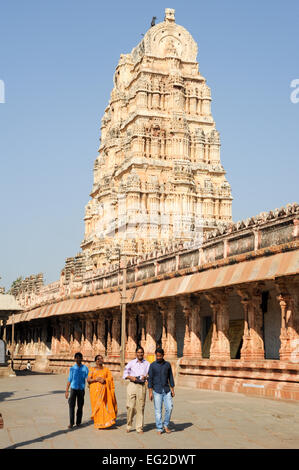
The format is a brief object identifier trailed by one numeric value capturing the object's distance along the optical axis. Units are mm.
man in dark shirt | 11953
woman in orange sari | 12297
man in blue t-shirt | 12883
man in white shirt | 11953
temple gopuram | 20359
